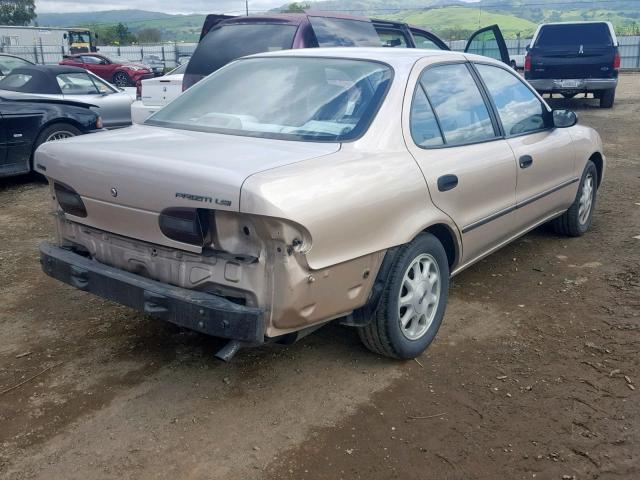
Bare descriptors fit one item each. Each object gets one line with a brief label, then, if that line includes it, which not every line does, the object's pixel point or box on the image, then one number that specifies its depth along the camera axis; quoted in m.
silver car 9.10
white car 8.86
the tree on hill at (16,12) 79.62
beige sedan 2.80
